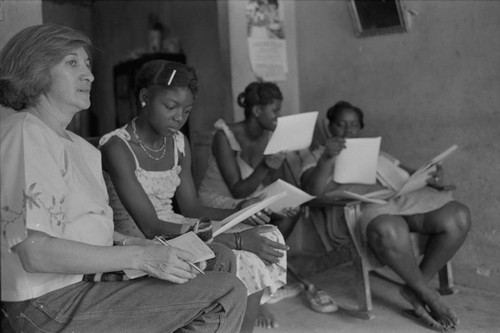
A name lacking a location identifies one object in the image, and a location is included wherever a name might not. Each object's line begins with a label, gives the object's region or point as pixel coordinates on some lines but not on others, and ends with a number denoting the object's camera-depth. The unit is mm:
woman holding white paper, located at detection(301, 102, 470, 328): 3072
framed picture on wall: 3752
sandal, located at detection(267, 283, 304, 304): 3488
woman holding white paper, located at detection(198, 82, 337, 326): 3342
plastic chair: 3203
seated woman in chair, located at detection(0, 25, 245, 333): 1616
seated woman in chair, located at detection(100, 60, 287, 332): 2273
